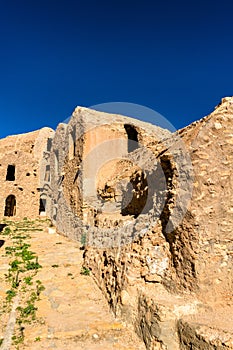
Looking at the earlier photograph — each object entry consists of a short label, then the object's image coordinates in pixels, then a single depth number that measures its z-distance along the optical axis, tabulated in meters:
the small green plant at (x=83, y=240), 9.87
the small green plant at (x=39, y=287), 5.91
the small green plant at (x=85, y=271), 6.97
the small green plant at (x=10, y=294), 5.50
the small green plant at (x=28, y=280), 6.37
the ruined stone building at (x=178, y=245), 3.67
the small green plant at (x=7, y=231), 13.33
